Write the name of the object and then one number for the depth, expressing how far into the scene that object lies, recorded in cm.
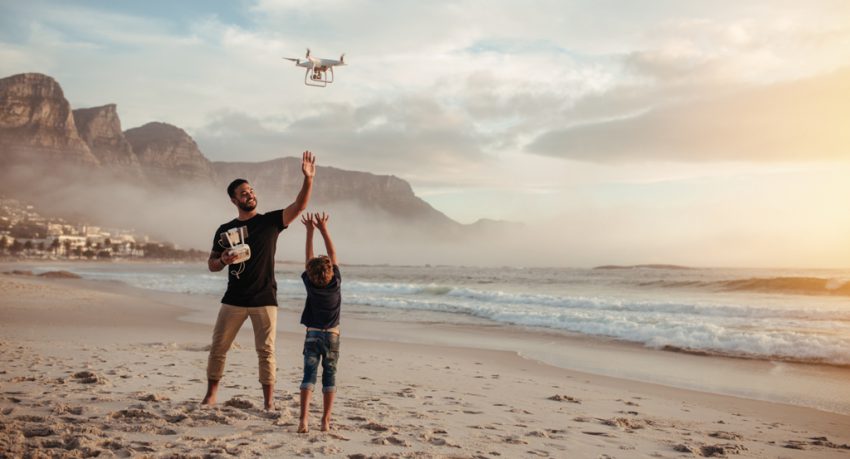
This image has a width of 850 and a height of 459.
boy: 480
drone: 891
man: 527
